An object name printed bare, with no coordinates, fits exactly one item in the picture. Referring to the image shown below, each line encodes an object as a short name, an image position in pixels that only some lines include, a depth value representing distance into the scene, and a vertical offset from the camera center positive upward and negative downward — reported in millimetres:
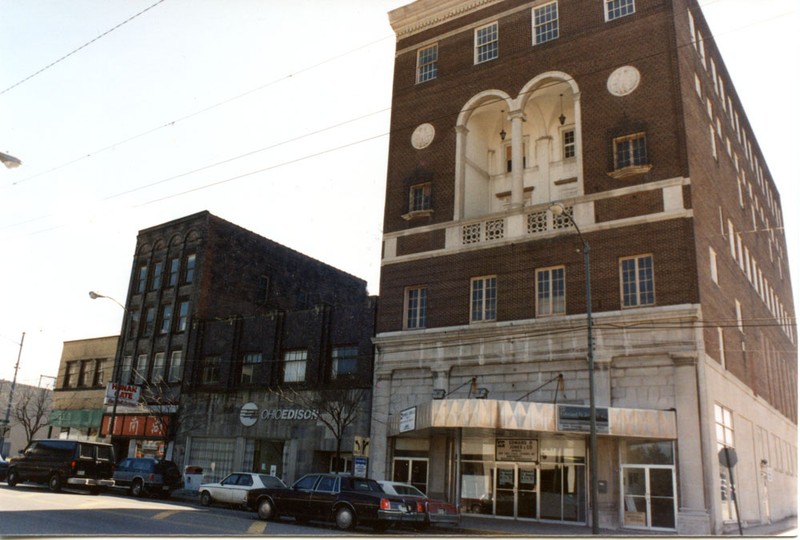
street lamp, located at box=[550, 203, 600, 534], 20000 +1772
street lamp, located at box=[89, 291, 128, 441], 37169 +8080
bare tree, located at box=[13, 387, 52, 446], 55547 +3643
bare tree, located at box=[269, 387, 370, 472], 32656 +2695
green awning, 48250 +2068
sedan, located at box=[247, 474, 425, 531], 18828 -1238
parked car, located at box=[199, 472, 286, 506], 26000 -1244
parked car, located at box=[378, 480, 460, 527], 19531 -1212
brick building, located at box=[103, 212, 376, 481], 35656 +5993
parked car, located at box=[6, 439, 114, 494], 27094 -751
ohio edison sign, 35522 +2220
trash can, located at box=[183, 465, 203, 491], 32656 -1244
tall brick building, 23469 +7779
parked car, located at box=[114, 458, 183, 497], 30406 -1156
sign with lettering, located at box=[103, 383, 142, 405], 40406 +3267
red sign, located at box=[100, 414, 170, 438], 41872 +1510
